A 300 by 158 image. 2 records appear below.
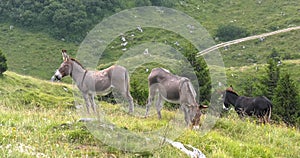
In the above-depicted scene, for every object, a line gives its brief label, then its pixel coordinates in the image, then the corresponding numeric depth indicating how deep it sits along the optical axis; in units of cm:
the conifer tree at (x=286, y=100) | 3083
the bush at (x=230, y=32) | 10483
